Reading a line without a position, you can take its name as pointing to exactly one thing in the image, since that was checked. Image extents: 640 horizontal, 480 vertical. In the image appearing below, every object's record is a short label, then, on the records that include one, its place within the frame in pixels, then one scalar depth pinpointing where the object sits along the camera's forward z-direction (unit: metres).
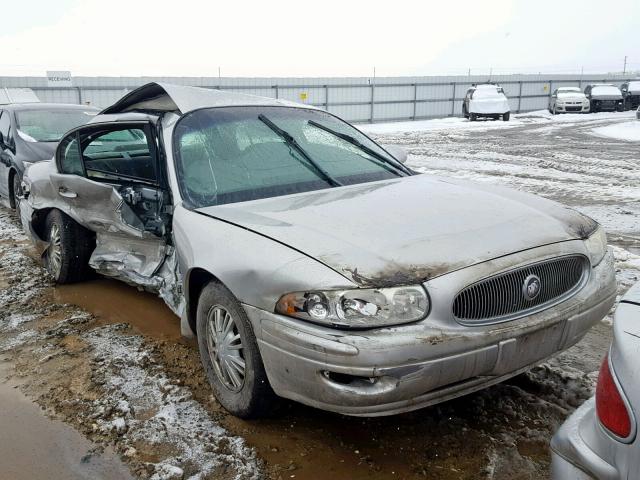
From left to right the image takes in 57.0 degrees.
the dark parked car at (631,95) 31.78
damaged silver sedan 2.30
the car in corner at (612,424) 1.46
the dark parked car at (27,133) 7.88
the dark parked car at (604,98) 30.67
